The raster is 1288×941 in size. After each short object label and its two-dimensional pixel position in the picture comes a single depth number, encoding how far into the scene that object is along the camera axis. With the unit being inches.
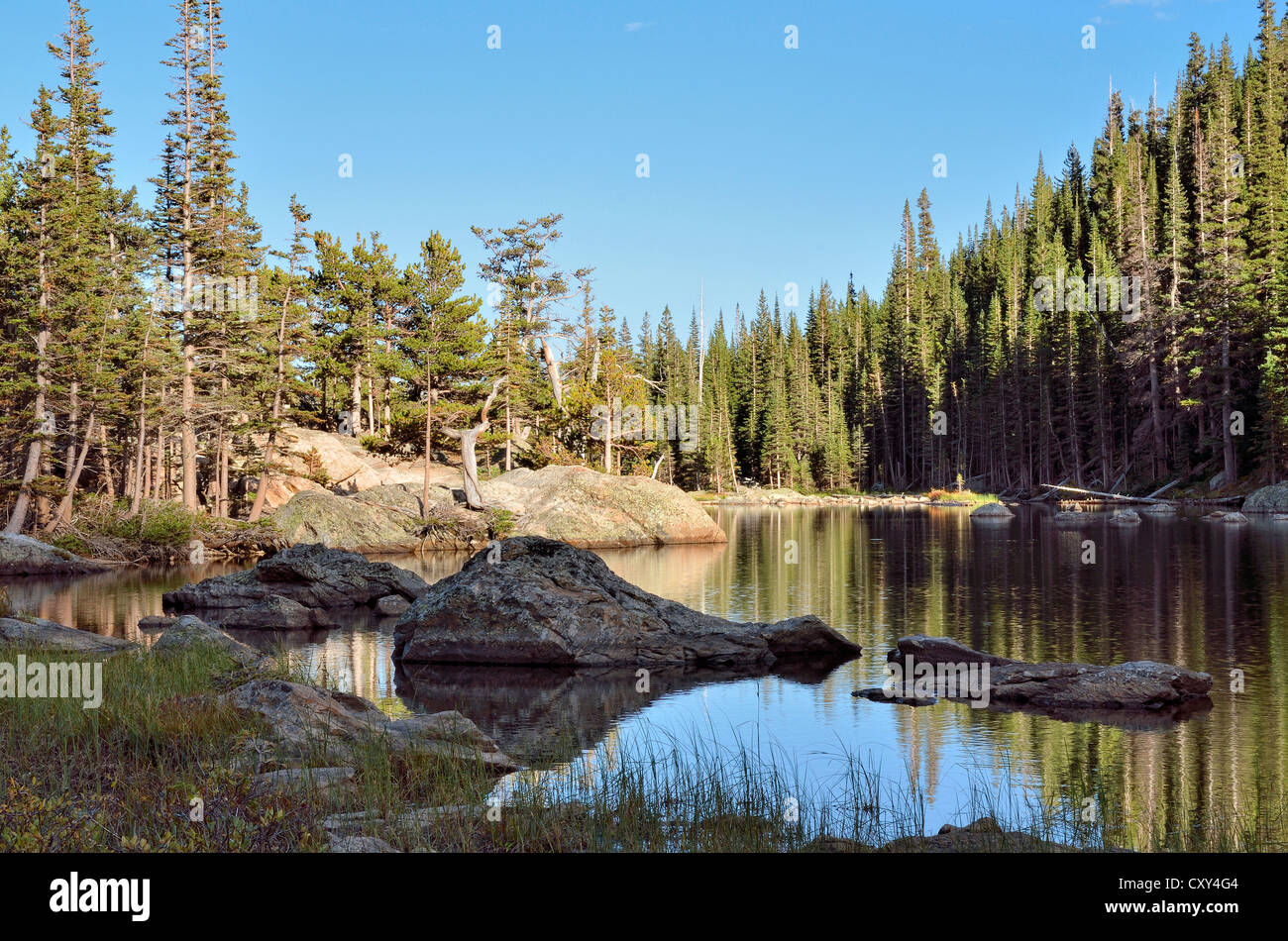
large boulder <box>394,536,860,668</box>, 753.0
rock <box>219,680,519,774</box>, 414.9
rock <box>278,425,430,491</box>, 2041.1
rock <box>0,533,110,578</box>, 1352.2
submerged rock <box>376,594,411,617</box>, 1034.7
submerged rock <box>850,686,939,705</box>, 603.5
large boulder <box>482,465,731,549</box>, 1892.2
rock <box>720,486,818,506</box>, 4069.9
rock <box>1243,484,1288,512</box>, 2263.8
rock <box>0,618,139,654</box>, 646.5
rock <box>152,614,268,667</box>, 603.5
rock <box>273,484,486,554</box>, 1701.5
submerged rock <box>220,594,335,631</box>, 944.3
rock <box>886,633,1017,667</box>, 663.8
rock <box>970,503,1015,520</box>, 2581.2
